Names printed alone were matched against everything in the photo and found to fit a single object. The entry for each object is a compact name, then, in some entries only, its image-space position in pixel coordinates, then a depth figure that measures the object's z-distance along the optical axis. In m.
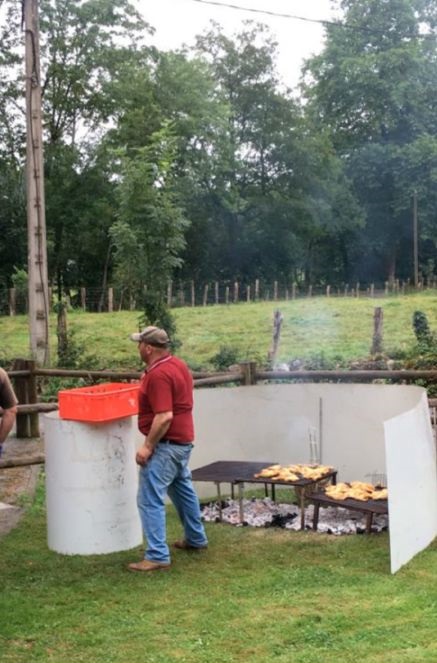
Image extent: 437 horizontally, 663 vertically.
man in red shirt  4.42
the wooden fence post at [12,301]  25.92
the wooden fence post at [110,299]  25.30
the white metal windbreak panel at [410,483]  4.30
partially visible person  4.34
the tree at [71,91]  29.47
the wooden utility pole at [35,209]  13.07
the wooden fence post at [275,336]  13.59
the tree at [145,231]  15.45
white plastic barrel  4.73
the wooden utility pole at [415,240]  40.66
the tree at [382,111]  41.03
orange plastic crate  4.69
